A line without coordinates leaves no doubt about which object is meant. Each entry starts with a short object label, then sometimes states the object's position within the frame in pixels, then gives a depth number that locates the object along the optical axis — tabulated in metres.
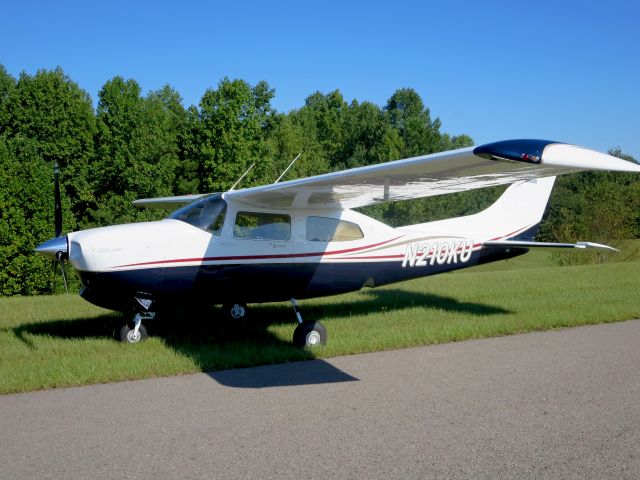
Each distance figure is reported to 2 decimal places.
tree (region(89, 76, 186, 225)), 35.41
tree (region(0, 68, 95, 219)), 34.78
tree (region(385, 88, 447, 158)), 65.19
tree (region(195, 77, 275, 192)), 38.16
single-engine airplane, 7.03
